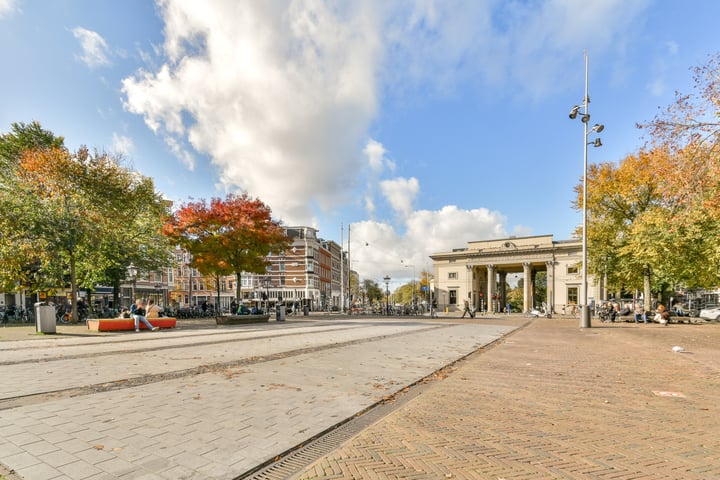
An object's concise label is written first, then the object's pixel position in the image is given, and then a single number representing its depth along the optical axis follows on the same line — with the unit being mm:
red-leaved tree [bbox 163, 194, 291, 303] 24266
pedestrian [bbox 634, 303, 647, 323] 26478
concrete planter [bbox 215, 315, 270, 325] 22938
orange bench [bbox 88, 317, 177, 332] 16844
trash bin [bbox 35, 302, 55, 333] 15141
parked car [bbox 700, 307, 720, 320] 31047
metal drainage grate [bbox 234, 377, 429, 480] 3277
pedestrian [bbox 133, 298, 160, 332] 17658
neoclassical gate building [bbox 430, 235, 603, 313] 56688
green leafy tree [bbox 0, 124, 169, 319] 18672
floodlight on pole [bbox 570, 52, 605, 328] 20922
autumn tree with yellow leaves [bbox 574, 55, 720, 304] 11211
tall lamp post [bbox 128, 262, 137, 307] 22203
